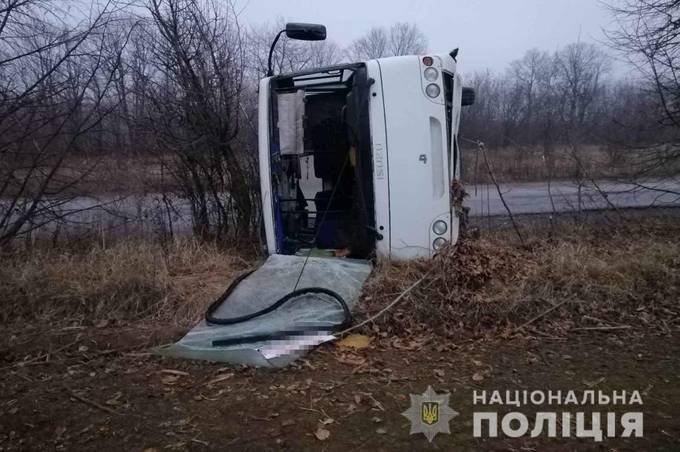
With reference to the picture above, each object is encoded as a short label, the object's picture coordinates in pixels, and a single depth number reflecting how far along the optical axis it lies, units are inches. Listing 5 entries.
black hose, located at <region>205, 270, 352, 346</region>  134.2
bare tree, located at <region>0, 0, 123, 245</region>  214.2
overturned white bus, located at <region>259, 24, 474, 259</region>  178.2
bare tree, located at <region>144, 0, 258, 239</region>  275.4
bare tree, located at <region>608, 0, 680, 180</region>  298.7
